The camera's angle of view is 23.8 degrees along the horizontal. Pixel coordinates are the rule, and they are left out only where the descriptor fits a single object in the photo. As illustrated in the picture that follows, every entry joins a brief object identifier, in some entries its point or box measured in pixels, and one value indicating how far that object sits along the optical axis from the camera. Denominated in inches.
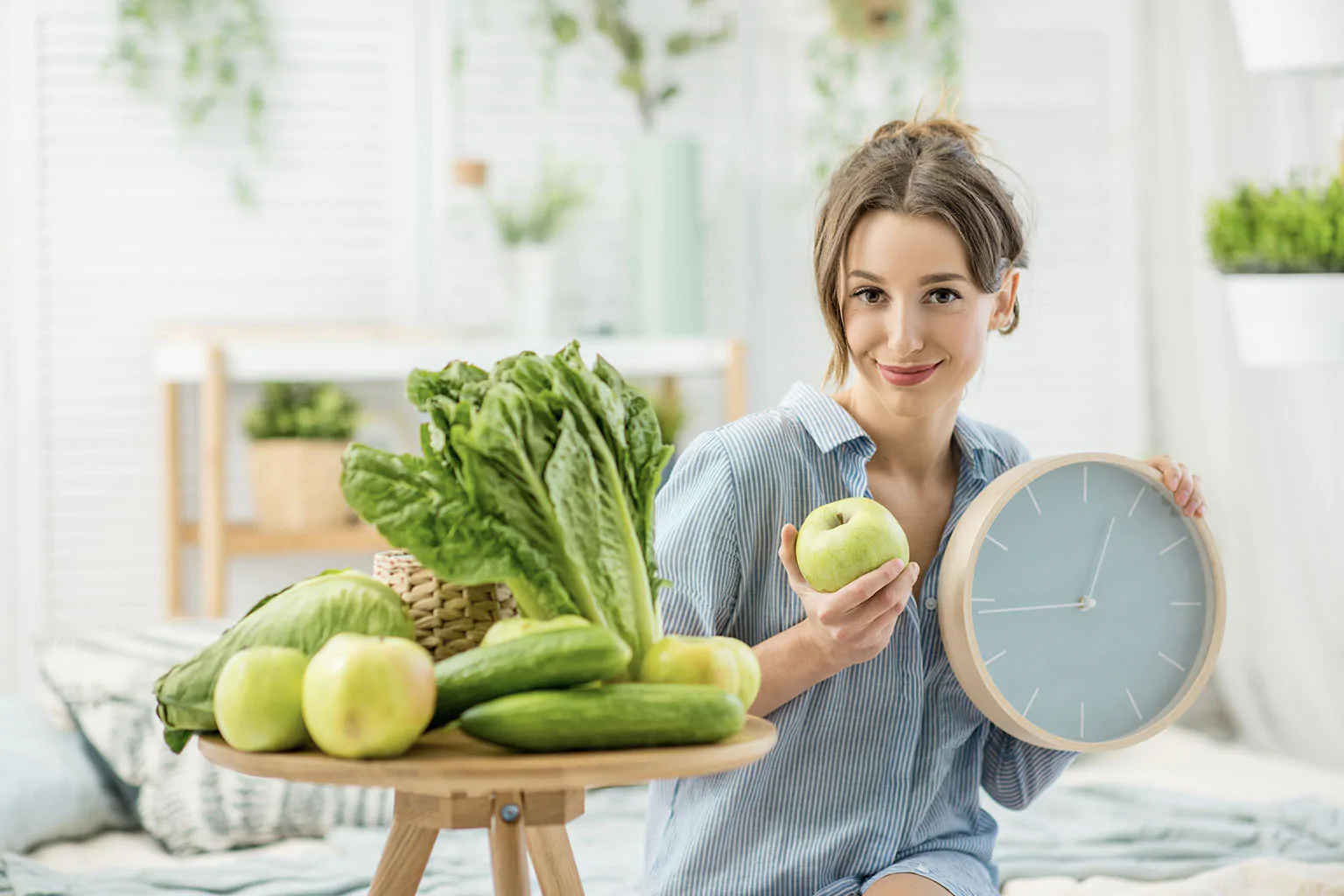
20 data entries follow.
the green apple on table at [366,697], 78.2
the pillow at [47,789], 121.5
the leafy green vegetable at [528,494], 82.6
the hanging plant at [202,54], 207.8
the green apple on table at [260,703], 79.3
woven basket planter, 195.2
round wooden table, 78.3
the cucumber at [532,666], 79.9
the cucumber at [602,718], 79.4
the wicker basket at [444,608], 85.8
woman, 96.5
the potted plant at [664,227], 211.6
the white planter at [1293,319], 133.9
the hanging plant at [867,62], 217.9
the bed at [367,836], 114.4
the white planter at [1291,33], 131.4
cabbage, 82.1
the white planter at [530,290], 208.8
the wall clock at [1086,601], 97.2
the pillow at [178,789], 127.0
